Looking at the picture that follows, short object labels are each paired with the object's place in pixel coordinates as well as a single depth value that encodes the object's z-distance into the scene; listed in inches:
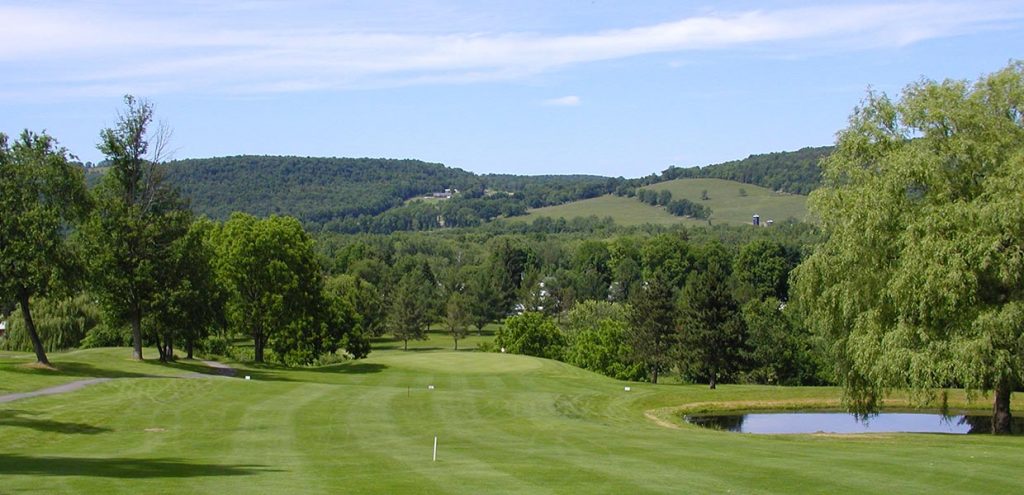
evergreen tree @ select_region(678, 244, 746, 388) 2699.3
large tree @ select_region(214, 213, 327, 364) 2476.6
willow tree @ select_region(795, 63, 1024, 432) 1237.7
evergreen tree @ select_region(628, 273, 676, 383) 3090.6
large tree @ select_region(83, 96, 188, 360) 1958.7
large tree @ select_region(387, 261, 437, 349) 4881.9
